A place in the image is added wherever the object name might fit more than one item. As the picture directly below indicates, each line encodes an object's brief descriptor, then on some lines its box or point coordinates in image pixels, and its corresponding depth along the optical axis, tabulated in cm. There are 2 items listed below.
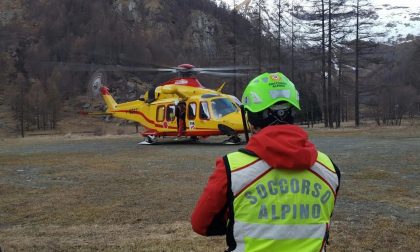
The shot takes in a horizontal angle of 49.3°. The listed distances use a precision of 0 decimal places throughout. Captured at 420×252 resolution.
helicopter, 1867
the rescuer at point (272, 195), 205
